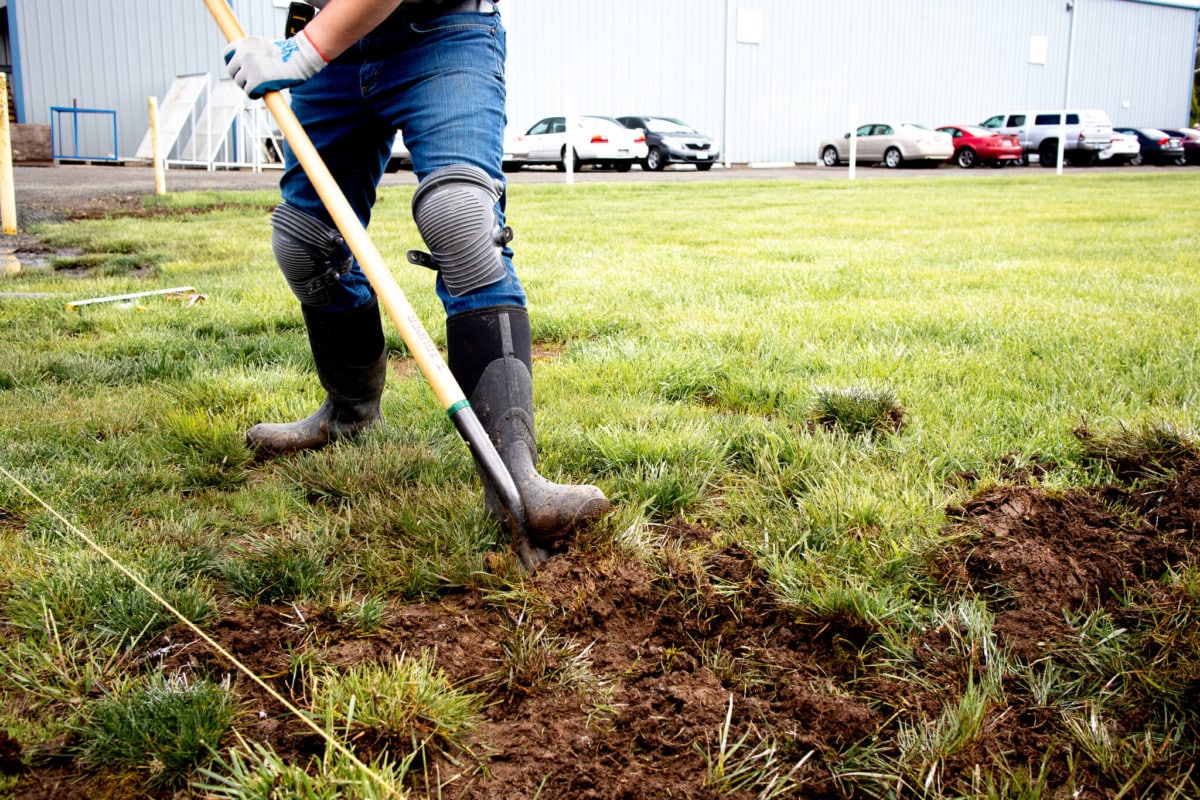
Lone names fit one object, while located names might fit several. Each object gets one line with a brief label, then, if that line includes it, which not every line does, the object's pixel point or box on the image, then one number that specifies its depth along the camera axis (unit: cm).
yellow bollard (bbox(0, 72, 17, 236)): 755
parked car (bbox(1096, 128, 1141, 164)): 2988
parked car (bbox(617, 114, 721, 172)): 2469
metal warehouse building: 2528
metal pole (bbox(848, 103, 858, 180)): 1983
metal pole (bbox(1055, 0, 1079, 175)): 2370
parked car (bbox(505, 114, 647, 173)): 2339
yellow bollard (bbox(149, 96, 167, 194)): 1109
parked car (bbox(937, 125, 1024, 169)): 2792
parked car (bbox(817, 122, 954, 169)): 2758
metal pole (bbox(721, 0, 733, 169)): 3038
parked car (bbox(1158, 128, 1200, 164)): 3256
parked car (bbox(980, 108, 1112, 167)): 2919
